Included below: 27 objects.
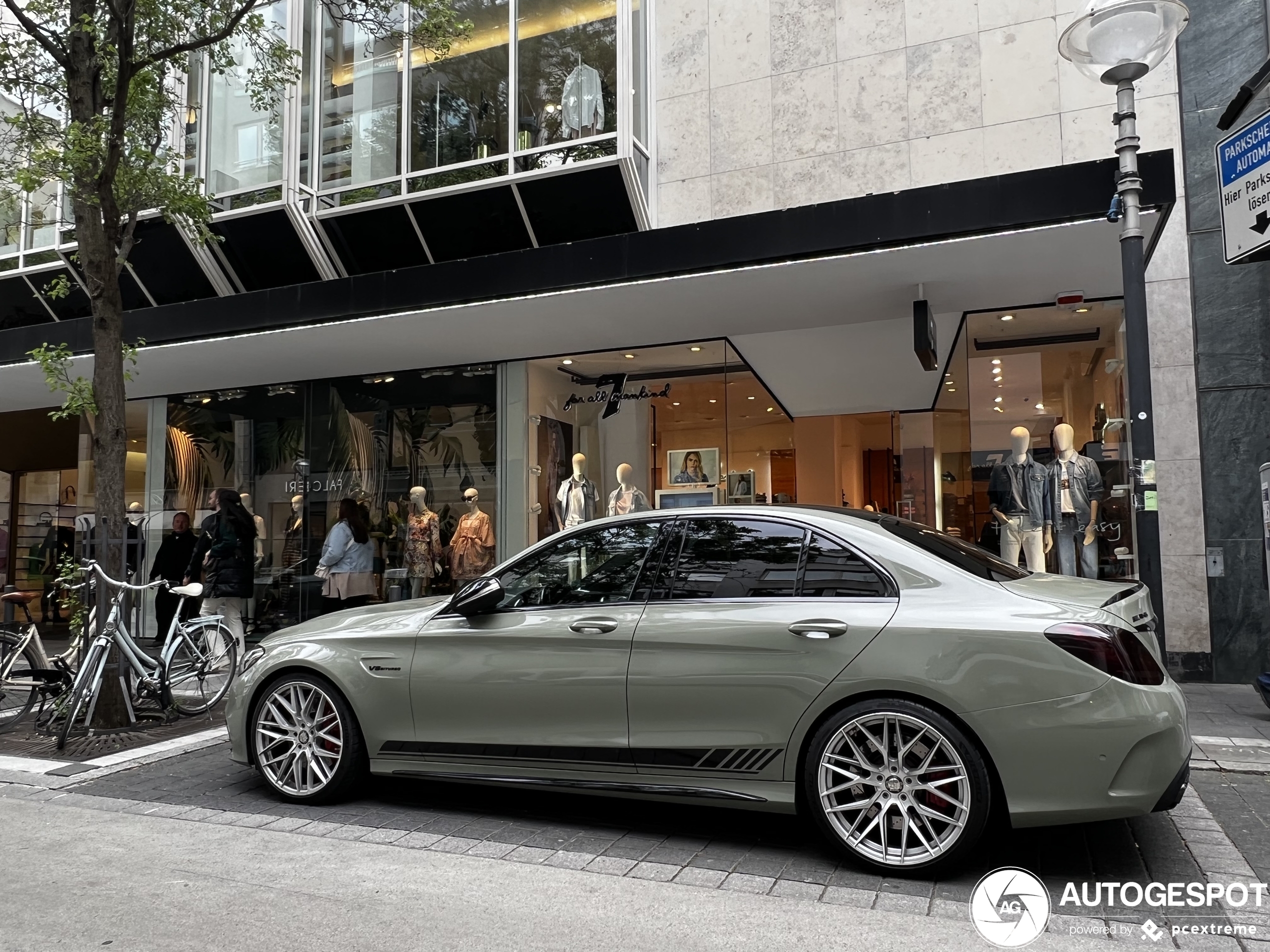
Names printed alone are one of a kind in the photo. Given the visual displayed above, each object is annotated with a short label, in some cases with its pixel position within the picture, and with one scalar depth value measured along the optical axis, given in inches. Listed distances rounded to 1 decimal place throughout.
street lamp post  236.1
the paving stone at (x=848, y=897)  146.1
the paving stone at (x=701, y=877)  156.3
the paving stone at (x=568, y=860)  165.9
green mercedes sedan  147.6
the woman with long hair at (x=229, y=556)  419.2
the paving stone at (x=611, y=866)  162.4
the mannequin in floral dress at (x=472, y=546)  487.5
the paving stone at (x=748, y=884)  152.6
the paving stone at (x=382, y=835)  182.4
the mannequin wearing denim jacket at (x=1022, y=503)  395.2
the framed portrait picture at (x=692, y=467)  466.0
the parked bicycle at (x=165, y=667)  285.0
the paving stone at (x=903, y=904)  142.7
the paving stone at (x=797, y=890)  149.6
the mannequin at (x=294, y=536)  544.1
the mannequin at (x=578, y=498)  481.4
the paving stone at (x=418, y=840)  178.9
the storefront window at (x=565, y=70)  402.3
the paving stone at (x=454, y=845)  176.1
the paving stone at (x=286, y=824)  191.3
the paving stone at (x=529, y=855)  169.3
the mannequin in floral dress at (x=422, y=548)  500.4
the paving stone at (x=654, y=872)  159.0
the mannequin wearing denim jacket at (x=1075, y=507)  385.1
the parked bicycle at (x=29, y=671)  298.4
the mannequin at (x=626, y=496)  473.7
